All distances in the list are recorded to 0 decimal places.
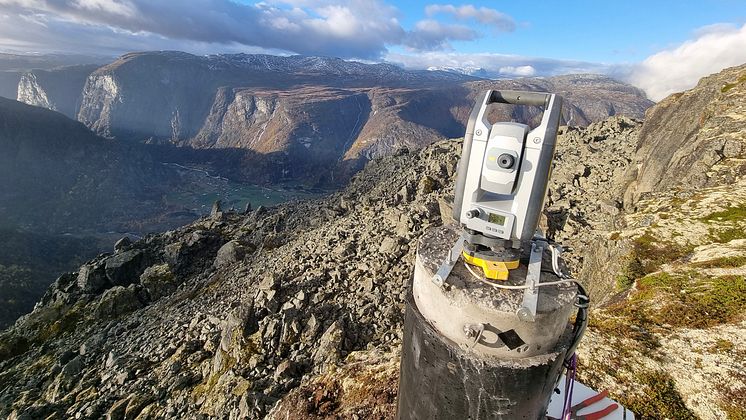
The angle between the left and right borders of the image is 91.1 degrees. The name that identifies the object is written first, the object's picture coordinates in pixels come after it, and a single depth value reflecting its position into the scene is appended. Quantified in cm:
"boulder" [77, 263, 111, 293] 3394
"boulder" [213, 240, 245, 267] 2798
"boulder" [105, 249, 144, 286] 3338
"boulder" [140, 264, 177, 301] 2794
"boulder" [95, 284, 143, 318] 2662
